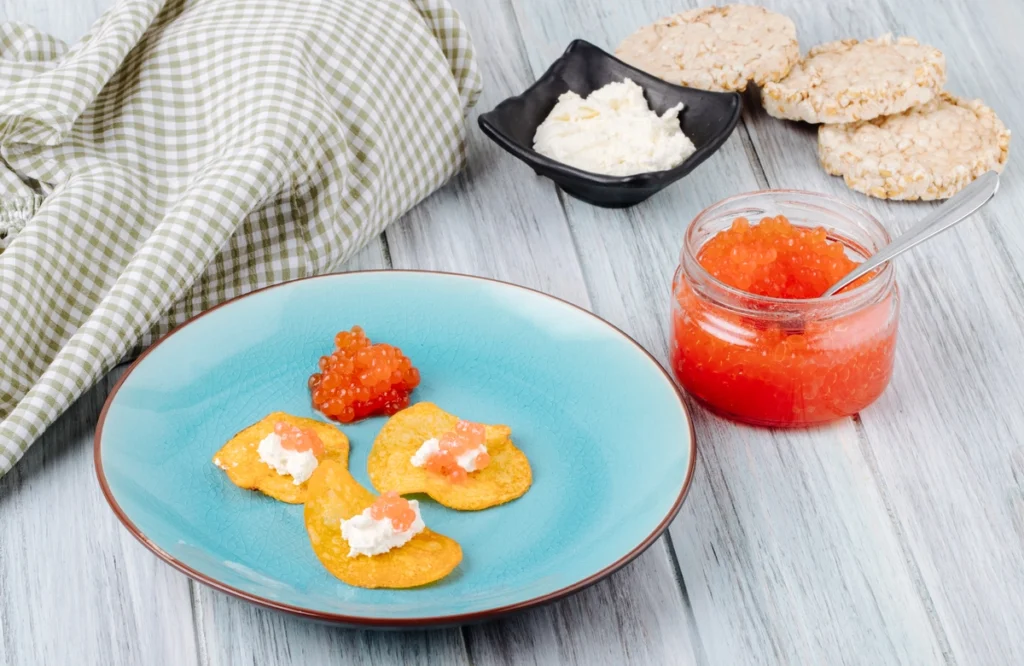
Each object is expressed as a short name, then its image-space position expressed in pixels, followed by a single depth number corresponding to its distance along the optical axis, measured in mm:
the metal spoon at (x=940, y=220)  1003
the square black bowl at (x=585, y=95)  1112
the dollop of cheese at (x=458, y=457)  981
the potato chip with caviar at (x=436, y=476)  980
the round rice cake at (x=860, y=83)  1138
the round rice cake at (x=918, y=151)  1129
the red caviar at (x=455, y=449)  979
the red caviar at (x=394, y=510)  942
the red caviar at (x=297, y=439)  982
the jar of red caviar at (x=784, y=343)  1001
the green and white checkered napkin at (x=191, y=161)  1036
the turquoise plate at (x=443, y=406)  940
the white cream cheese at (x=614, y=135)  1122
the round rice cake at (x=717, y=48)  1174
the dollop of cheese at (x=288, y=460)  981
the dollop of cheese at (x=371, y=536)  942
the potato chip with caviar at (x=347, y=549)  942
